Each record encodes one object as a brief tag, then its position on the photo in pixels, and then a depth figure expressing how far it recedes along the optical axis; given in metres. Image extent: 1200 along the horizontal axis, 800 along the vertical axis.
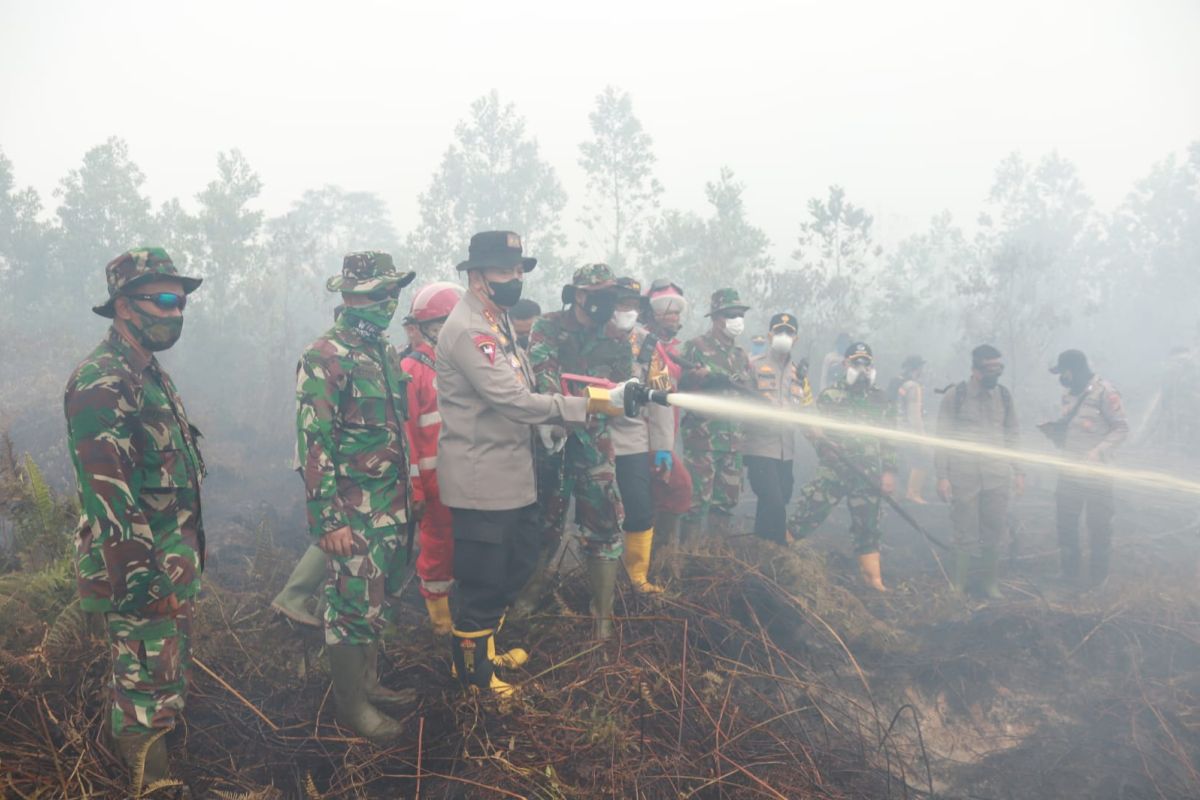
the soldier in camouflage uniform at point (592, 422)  4.15
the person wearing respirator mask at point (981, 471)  6.49
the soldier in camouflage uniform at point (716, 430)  6.07
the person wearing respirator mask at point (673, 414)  5.34
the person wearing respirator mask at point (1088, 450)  6.91
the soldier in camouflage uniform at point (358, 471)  3.14
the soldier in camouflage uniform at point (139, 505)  2.38
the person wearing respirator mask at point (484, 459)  3.22
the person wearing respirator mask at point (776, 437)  6.20
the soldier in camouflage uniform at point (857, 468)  6.61
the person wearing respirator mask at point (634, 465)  4.57
